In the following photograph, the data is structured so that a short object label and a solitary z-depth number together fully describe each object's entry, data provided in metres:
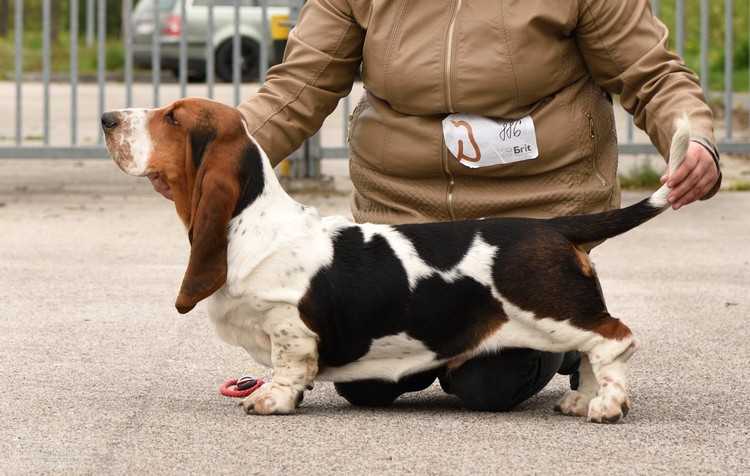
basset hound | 7.81
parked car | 19.86
